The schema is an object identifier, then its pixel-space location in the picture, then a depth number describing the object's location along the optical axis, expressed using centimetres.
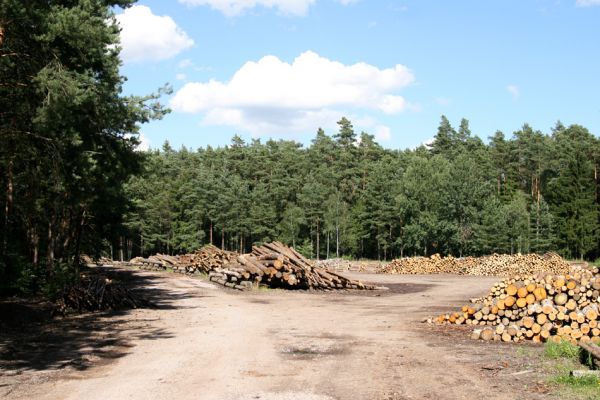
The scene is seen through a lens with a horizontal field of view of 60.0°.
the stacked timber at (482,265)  4088
